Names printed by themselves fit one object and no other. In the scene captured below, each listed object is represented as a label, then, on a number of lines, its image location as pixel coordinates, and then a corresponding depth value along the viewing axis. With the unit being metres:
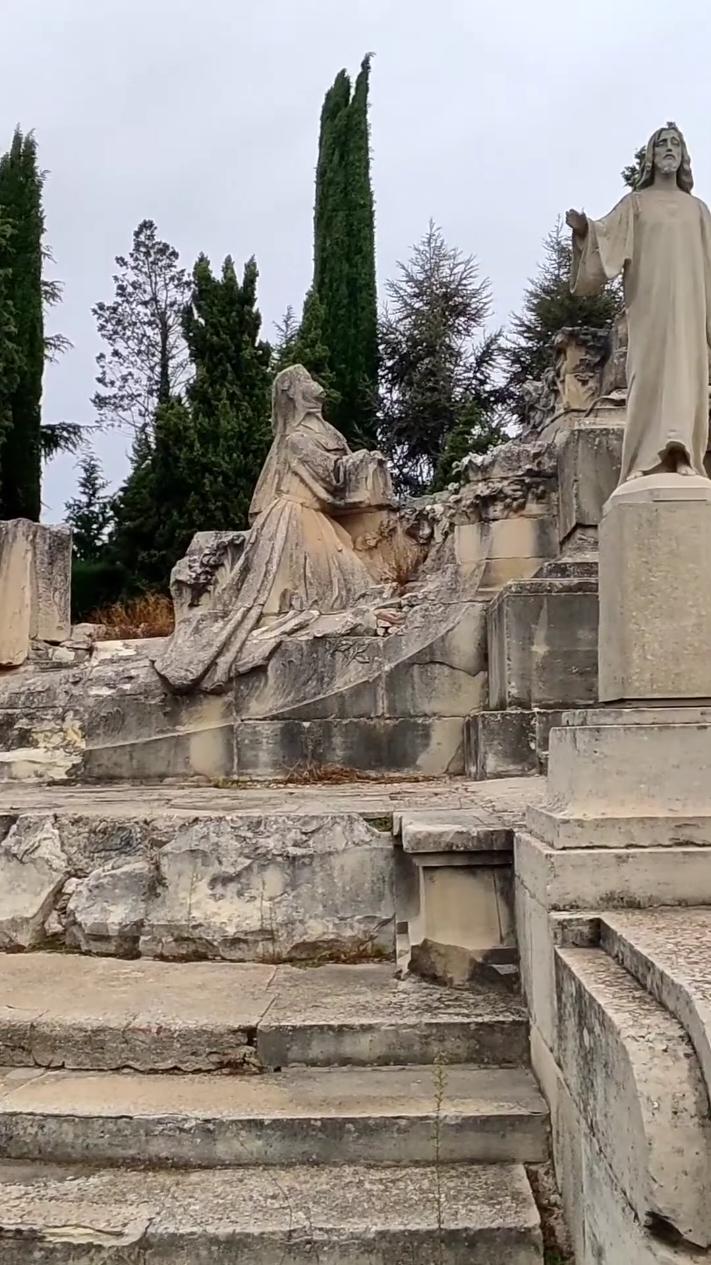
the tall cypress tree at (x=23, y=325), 22.67
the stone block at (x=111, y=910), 3.84
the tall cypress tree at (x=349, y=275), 25.50
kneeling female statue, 7.02
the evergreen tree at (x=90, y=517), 25.50
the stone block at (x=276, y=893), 3.77
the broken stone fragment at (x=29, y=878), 3.96
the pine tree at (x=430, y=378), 26.09
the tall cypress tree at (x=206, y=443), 21.00
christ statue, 3.73
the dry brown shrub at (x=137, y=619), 13.63
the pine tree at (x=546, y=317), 23.80
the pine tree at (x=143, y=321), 33.56
